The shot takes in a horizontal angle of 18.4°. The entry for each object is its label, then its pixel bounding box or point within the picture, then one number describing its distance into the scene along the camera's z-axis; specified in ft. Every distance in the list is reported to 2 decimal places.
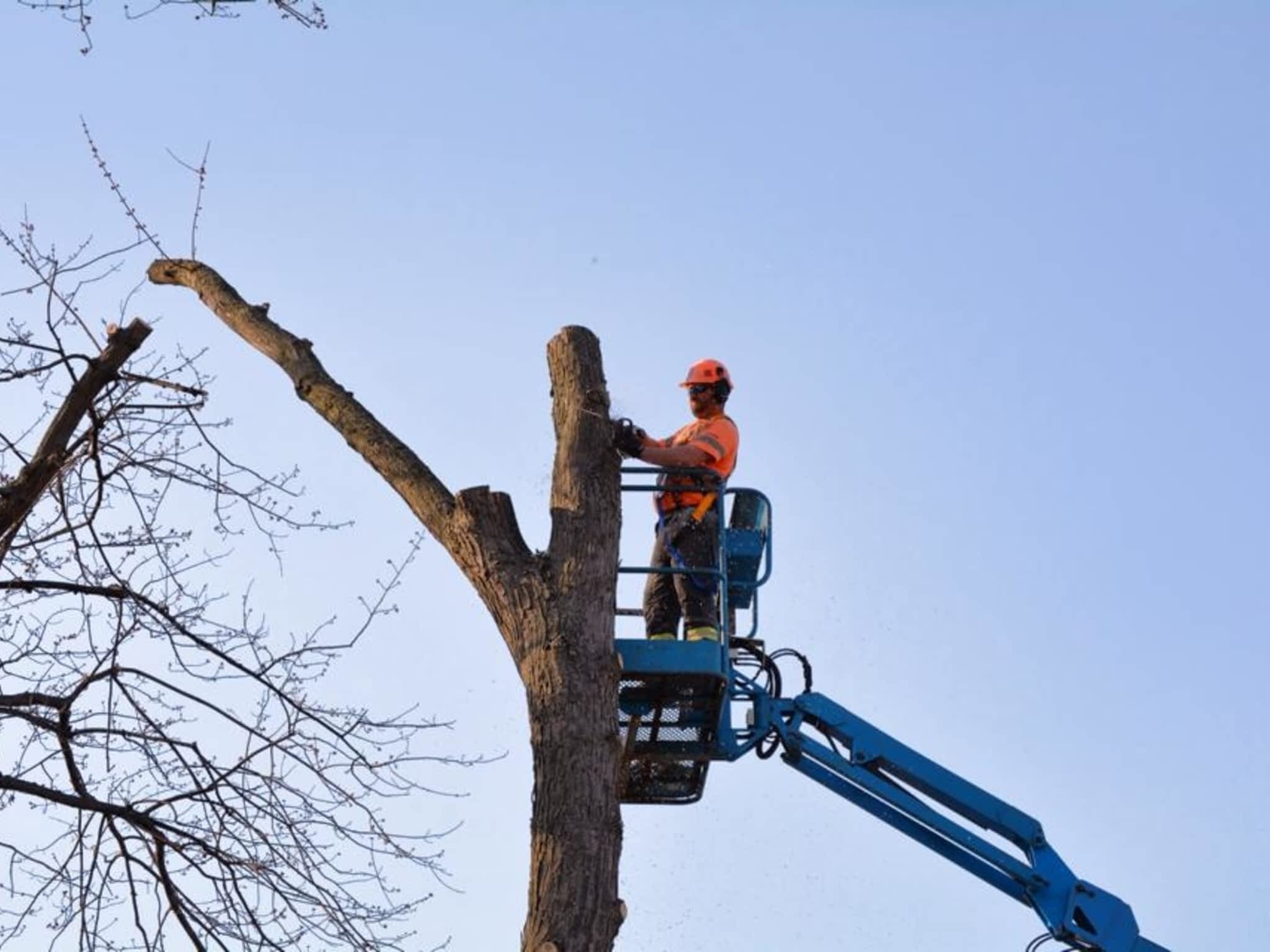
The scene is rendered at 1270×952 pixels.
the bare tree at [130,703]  47.44
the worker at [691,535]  62.72
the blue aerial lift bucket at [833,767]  64.70
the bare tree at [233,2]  50.26
